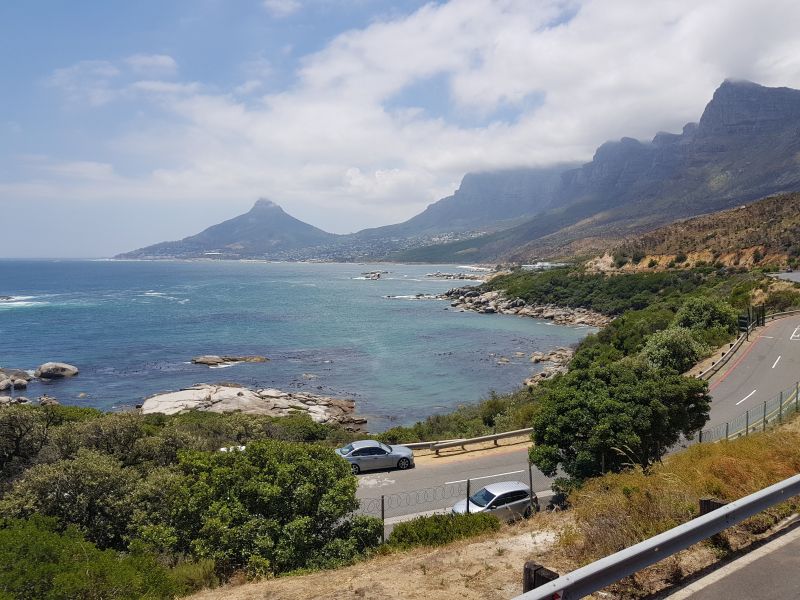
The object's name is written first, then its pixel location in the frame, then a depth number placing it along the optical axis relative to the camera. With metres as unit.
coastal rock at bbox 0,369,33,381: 46.44
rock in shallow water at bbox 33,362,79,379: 47.25
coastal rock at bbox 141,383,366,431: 34.56
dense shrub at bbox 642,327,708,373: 31.89
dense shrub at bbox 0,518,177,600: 6.54
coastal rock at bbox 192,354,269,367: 52.50
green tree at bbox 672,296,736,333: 40.72
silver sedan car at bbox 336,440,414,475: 19.02
